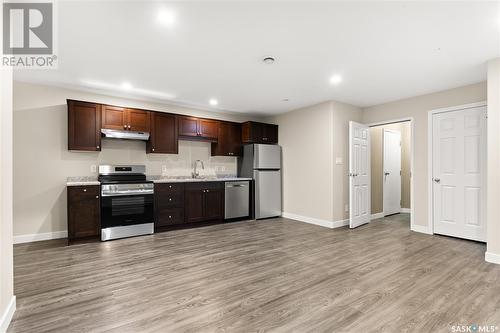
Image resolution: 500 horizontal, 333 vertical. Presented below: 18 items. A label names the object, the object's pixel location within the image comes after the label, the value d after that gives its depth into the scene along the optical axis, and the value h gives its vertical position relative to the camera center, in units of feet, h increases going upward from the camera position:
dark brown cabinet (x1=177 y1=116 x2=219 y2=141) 16.63 +2.65
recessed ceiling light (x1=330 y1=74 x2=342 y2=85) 11.84 +4.29
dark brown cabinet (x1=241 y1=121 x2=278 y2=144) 18.78 +2.60
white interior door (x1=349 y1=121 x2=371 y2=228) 15.90 -0.63
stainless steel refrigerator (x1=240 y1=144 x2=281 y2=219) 18.56 -0.67
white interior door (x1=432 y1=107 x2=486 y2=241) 12.49 -0.43
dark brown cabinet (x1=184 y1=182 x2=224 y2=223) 15.84 -2.39
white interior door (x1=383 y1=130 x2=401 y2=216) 19.81 -0.65
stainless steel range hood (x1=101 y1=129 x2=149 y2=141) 13.84 +1.84
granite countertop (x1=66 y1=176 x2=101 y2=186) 12.76 -0.80
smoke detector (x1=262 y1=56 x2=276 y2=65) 9.86 +4.33
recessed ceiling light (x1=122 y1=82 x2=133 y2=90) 12.90 +4.35
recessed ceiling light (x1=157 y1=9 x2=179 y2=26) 7.09 +4.43
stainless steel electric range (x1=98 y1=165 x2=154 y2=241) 12.95 -2.07
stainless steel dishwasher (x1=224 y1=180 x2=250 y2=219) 17.48 -2.45
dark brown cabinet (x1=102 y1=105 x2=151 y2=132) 14.05 +2.81
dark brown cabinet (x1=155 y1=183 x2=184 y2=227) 14.73 -2.33
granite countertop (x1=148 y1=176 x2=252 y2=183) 15.22 -0.91
